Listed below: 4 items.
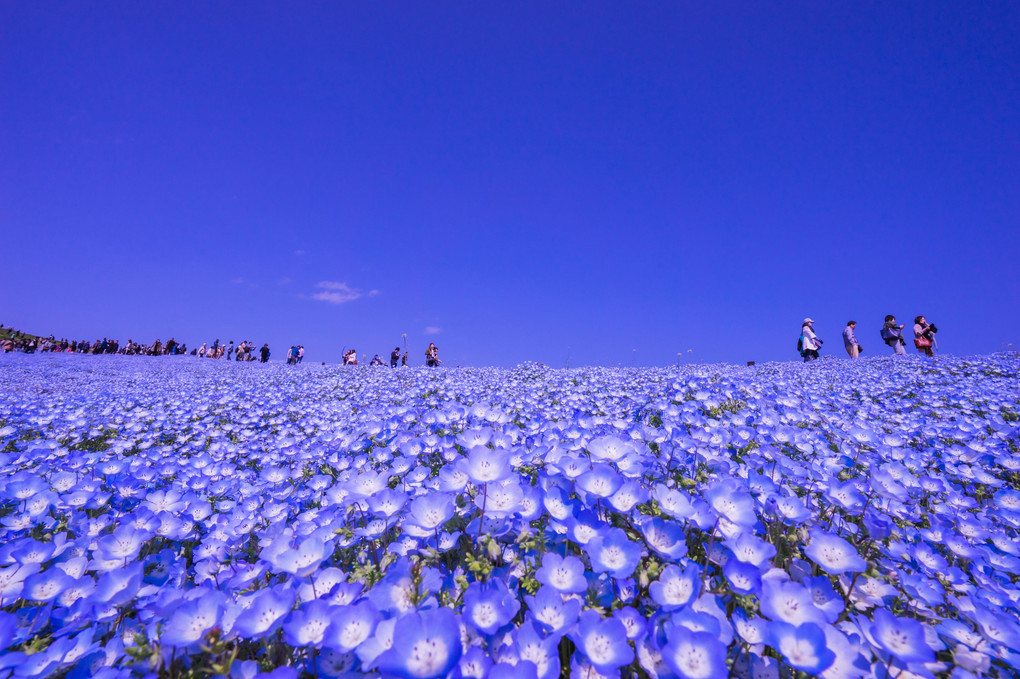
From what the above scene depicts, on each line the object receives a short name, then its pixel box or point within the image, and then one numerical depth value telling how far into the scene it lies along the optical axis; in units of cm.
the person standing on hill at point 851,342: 1612
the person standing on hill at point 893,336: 1447
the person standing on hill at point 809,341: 1595
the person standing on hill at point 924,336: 1372
